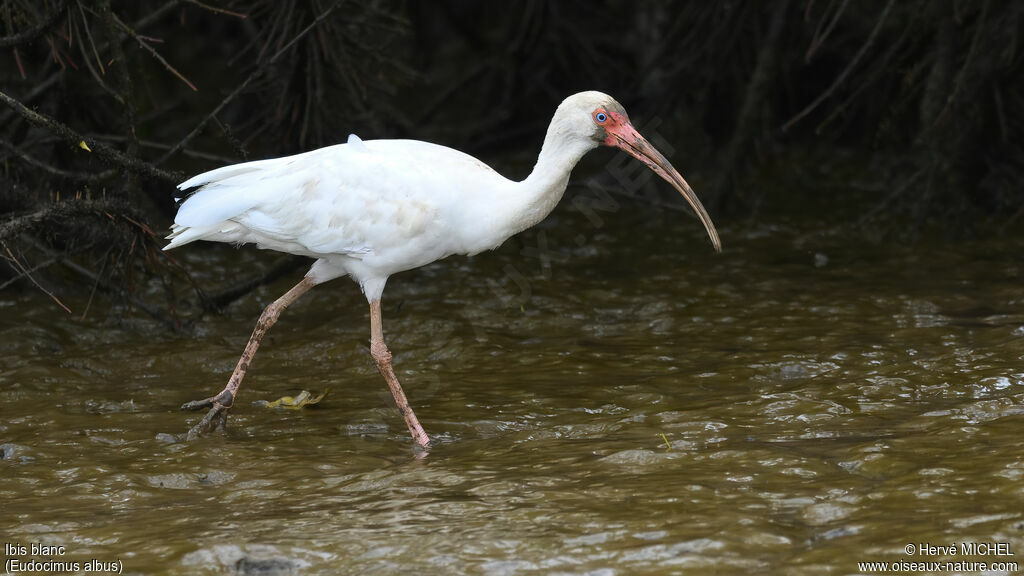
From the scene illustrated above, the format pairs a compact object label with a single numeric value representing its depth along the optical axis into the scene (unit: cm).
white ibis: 1198
